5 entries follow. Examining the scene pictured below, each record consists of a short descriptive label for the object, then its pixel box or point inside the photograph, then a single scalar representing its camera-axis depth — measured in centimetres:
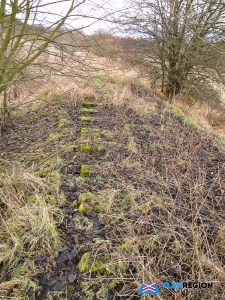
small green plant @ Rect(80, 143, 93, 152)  323
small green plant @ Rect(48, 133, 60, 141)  369
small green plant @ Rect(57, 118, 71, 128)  423
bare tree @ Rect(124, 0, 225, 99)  604
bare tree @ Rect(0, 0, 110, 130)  263
